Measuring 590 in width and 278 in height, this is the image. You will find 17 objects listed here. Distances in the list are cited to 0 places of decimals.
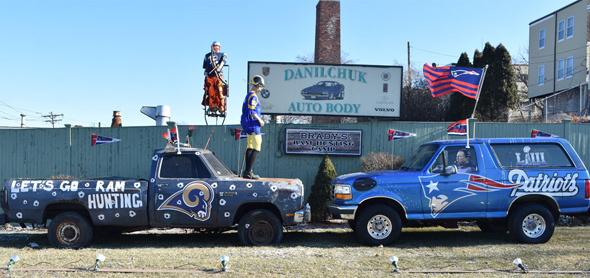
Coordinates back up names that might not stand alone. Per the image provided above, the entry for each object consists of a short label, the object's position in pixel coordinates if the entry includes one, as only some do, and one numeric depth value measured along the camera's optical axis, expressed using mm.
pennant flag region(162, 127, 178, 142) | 8547
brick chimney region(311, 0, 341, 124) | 21594
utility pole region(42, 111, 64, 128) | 64244
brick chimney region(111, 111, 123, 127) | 14383
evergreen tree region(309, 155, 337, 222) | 11523
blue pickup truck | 7871
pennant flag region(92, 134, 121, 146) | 13234
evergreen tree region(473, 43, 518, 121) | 22703
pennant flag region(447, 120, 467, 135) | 10798
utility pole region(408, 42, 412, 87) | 26628
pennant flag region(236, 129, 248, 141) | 12906
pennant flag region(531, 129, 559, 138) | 12527
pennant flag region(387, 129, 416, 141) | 12922
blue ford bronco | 8133
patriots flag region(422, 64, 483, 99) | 12539
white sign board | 13594
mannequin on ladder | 12695
